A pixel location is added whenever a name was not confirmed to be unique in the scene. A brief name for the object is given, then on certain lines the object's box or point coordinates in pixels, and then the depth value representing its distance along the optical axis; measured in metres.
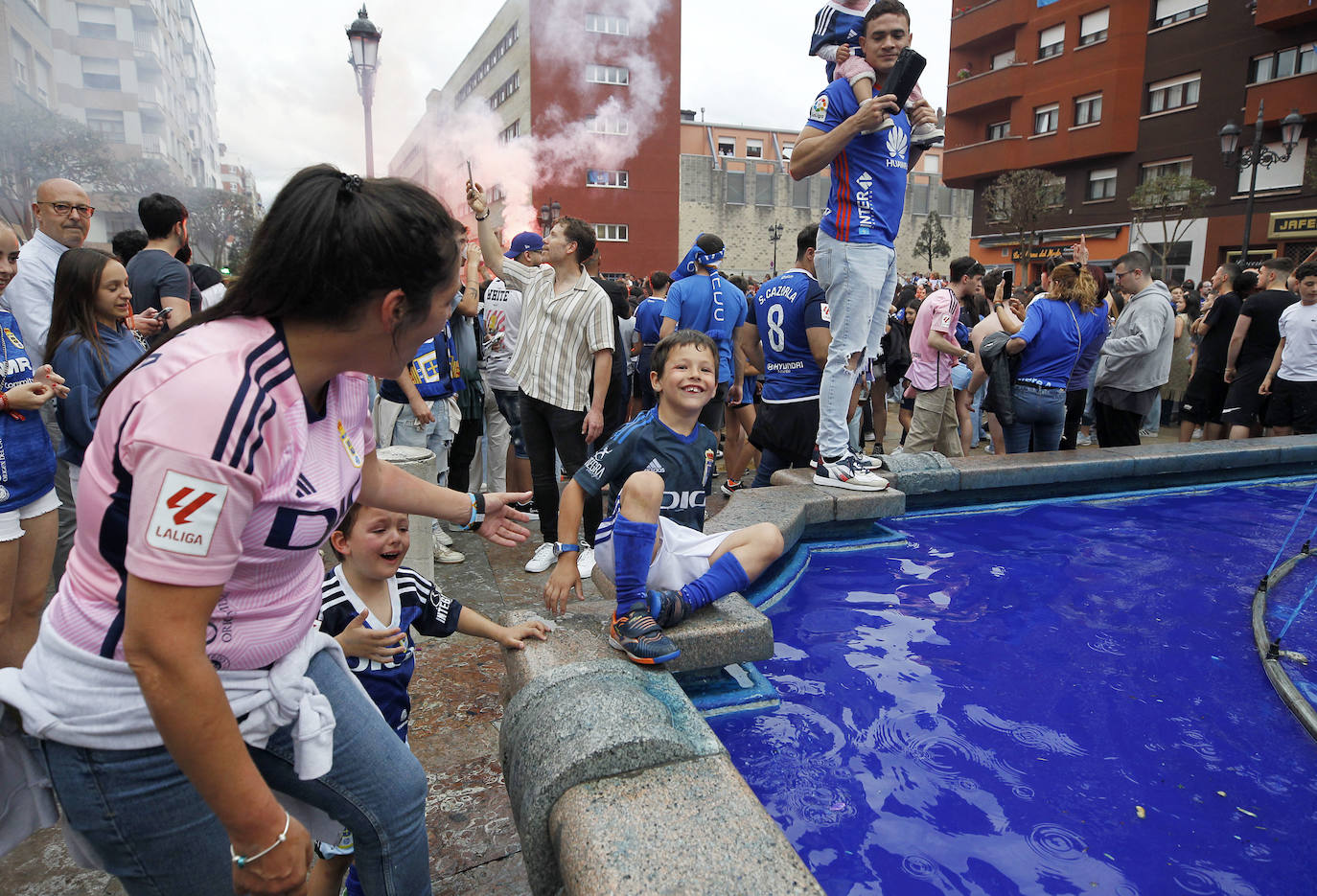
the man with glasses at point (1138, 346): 7.02
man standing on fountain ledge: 4.67
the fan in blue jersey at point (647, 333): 7.30
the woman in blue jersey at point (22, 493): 2.86
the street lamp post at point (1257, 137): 15.79
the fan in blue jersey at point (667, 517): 2.89
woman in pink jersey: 1.14
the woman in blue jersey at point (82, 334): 3.30
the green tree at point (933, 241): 49.66
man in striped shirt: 4.79
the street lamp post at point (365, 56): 8.82
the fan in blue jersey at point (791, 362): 5.43
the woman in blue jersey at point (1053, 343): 6.55
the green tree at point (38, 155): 13.62
